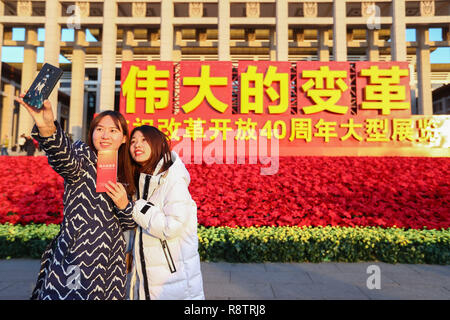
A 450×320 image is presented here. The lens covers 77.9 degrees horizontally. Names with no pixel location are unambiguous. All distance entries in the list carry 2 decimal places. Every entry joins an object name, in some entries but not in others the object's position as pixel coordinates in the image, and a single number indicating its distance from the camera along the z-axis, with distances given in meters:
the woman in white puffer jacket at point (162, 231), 1.51
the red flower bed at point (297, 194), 4.57
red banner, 9.80
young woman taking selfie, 1.51
